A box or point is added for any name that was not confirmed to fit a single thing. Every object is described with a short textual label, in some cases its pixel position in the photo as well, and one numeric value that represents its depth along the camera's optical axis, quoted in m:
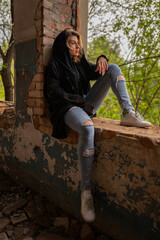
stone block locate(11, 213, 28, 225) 2.16
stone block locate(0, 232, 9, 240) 1.94
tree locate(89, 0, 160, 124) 5.66
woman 1.67
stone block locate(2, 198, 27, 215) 2.32
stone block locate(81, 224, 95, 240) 1.75
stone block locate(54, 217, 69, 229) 1.99
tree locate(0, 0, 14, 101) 7.28
